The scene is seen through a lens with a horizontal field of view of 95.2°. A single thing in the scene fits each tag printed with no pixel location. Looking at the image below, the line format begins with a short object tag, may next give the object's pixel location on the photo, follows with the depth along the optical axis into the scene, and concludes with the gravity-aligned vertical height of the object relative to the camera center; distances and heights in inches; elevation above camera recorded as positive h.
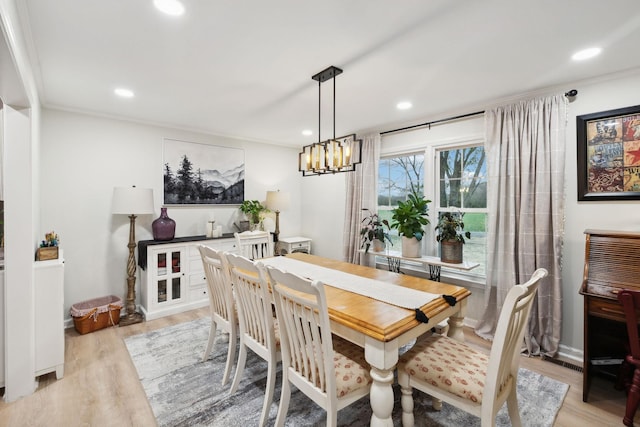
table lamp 177.6 +7.6
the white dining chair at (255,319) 68.8 -27.2
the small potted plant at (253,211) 169.9 +1.4
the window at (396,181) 145.8 +16.9
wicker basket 119.2 -41.4
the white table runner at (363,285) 73.4 -21.3
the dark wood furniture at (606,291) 77.5 -21.2
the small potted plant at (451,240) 119.0 -11.2
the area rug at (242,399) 72.6 -51.0
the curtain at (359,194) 156.6 +10.6
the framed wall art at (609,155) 88.7 +18.0
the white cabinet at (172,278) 135.0 -30.9
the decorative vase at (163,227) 140.0 -6.3
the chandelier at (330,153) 91.8 +19.7
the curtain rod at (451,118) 97.4 +41.4
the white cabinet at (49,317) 87.8 -31.5
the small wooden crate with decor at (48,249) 95.5 -11.4
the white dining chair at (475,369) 51.8 -32.9
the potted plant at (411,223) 125.4 -4.4
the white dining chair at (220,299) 86.2 -26.9
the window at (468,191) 124.5 +9.7
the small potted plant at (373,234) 143.3 -10.4
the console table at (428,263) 116.0 -20.9
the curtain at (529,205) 99.0 +2.7
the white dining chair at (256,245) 134.7 -15.2
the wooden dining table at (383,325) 56.7 -23.7
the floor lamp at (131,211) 126.6 +1.3
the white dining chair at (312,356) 55.4 -30.5
